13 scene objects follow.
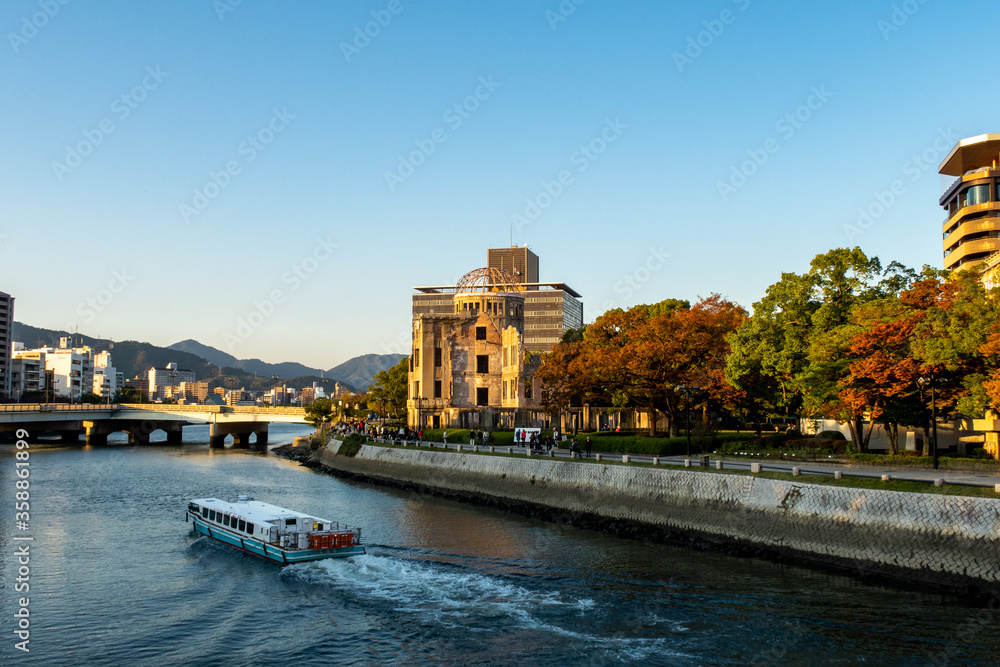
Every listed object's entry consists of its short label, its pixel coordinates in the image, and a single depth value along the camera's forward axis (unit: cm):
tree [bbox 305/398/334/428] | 12350
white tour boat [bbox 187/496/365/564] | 3400
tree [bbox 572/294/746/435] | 5900
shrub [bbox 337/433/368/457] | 7760
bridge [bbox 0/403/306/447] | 11800
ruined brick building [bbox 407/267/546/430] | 8388
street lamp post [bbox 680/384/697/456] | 5097
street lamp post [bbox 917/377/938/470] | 3688
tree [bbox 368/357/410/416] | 11438
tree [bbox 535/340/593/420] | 6656
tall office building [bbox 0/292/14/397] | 17450
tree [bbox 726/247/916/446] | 4991
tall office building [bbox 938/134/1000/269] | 8298
